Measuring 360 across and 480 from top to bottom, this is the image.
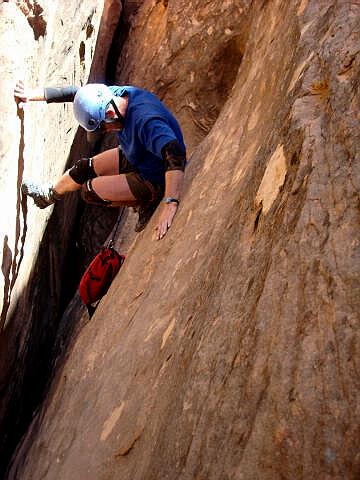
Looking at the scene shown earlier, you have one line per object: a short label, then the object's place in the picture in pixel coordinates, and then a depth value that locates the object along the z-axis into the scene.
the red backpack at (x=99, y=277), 4.99
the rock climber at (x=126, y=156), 4.18
